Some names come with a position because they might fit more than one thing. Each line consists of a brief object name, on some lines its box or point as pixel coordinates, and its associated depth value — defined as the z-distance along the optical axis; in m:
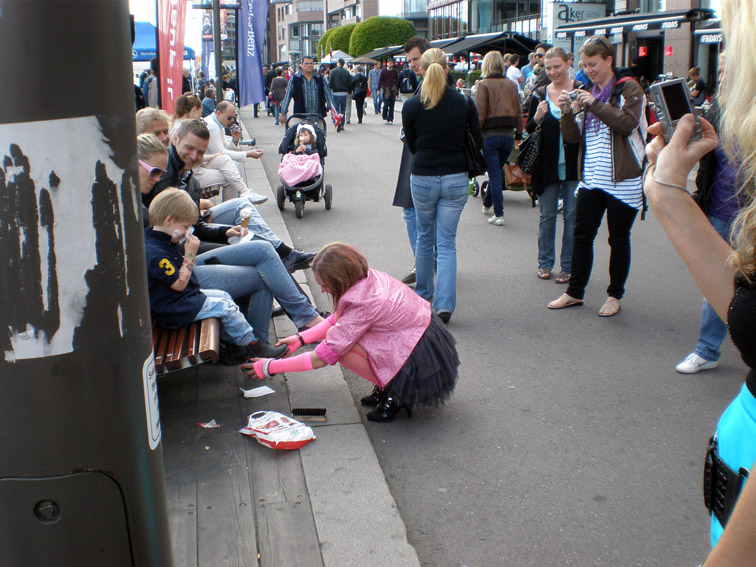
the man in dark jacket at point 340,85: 22.50
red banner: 8.43
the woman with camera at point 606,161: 5.49
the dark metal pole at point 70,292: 1.32
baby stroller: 9.77
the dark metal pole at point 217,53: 14.05
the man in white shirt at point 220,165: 7.70
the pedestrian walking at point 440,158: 5.61
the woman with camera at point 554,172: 6.51
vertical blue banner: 13.21
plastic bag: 3.79
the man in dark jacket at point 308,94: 14.08
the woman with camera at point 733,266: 1.16
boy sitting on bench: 4.12
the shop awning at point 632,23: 21.52
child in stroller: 9.76
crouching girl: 3.95
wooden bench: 3.84
